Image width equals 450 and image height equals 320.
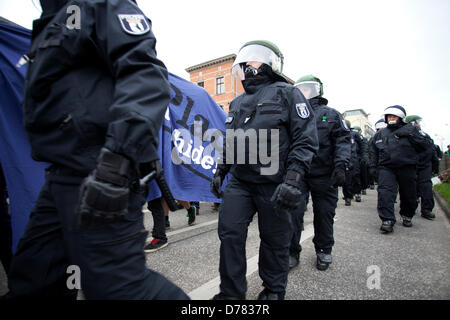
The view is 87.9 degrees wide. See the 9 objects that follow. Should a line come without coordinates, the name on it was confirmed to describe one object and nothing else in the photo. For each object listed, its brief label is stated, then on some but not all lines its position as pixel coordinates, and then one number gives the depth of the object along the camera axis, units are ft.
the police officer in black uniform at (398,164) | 12.56
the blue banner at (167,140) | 6.47
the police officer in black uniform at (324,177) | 8.12
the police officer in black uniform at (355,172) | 20.52
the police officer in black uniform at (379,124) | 22.38
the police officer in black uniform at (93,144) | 2.70
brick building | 88.94
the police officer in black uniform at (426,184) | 15.96
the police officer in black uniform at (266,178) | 5.27
